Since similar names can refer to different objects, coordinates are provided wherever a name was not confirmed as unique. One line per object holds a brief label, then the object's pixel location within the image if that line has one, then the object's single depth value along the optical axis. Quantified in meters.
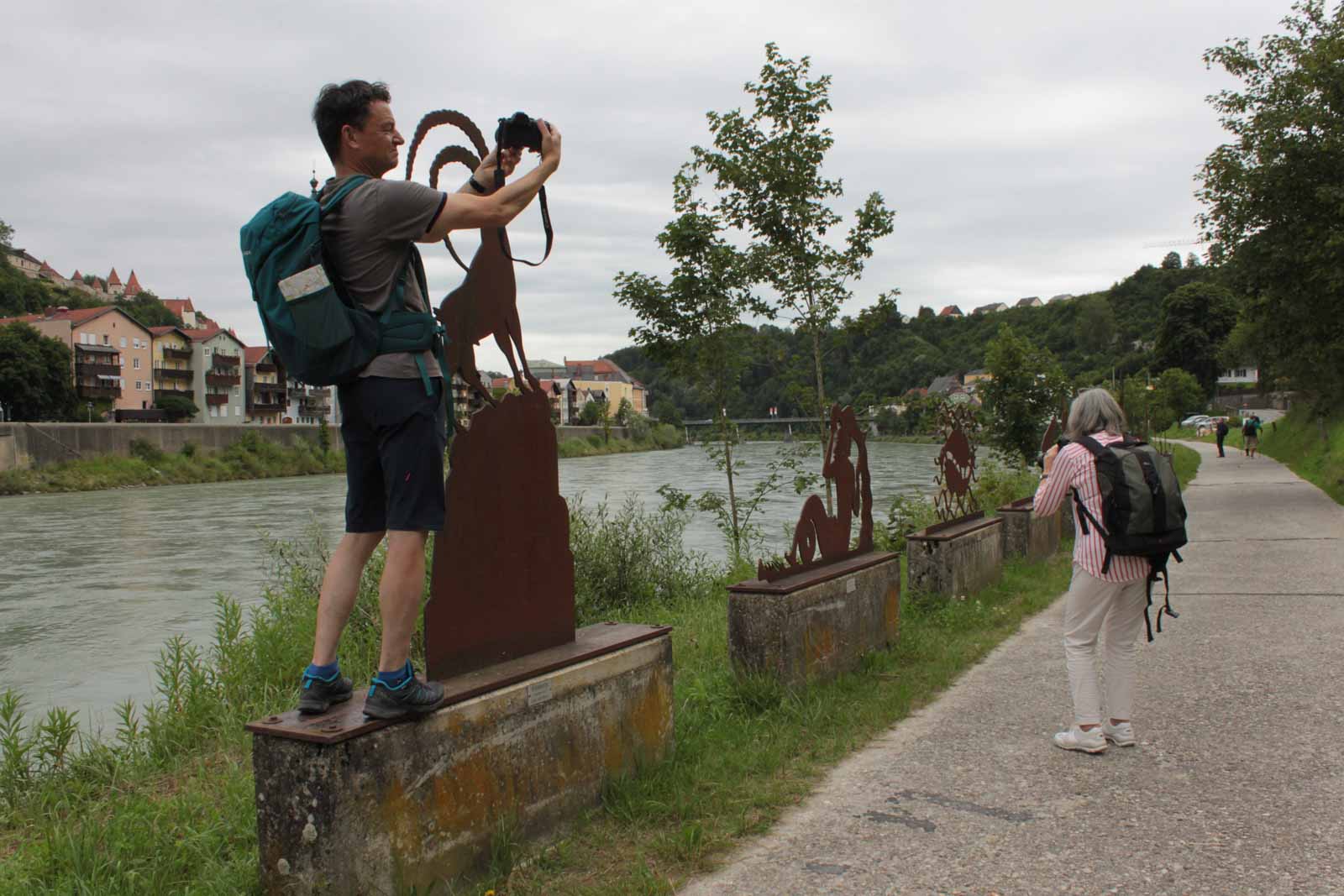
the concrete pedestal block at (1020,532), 10.95
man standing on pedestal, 3.07
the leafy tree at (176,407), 82.00
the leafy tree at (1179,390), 56.25
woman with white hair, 4.66
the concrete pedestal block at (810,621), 5.36
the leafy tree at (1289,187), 16.41
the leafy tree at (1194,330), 84.38
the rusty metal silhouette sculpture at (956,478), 9.59
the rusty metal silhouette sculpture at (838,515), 6.03
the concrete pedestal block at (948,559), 8.16
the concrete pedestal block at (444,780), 2.91
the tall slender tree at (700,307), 11.62
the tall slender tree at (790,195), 11.40
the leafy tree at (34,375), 62.59
